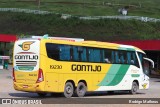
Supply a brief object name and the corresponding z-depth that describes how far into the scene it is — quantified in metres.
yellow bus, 20.88
